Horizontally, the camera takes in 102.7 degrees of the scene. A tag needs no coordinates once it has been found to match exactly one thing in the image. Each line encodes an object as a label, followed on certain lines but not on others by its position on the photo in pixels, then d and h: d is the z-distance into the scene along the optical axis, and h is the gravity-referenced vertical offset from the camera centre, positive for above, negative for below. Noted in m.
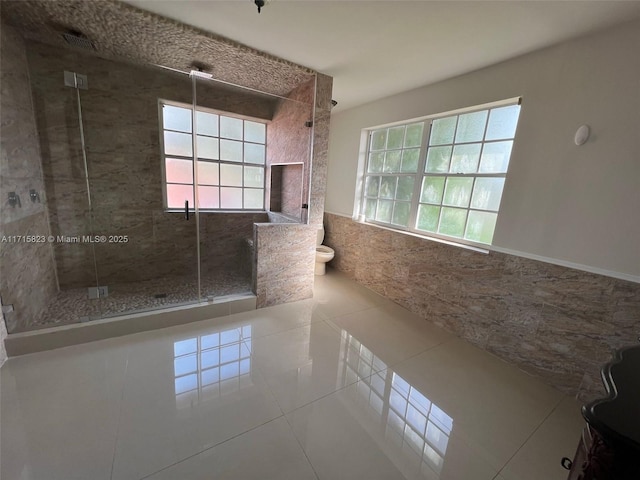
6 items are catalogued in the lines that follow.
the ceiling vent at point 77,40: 2.07 +1.07
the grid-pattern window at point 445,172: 2.29 +0.25
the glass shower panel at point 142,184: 2.70 -0.12
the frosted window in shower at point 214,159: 3.10 +0.26
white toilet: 3.79 -0.98
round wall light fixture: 1.72 +0.48
